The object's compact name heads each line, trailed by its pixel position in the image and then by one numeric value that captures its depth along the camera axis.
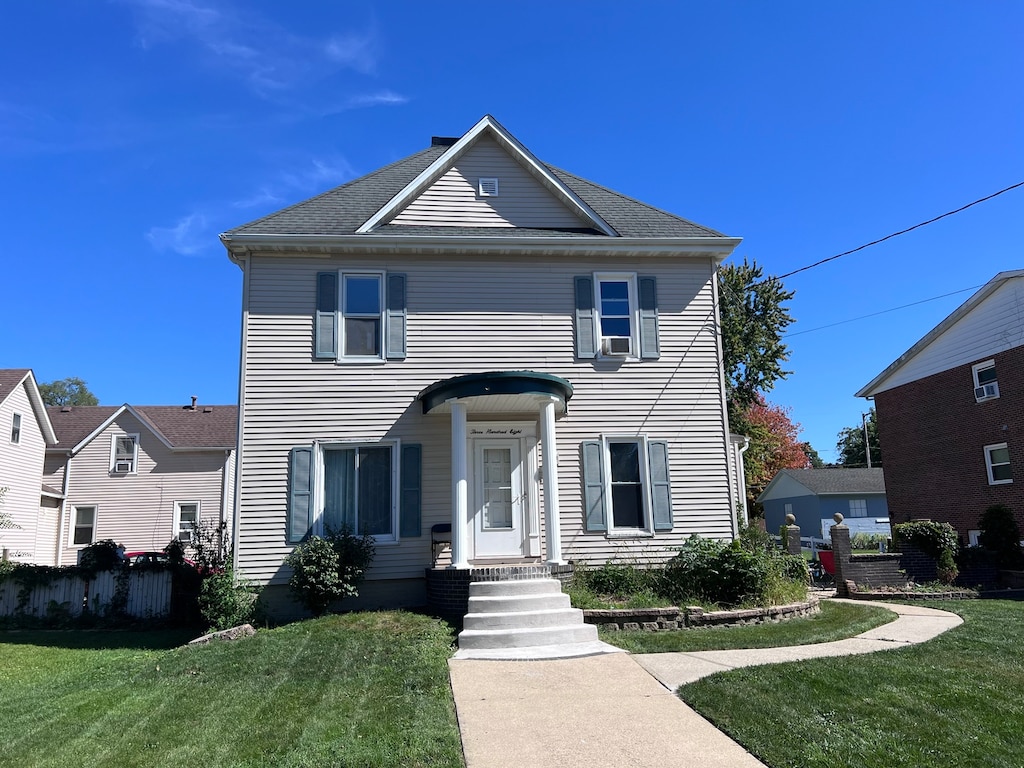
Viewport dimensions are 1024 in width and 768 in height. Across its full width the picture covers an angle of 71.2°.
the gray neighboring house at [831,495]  35.38
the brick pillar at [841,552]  14.41
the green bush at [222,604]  10.38
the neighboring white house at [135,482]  25.23
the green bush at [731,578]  10.15
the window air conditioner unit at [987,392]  20.53
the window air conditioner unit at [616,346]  12.70
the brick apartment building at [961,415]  19.88
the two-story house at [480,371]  11.52
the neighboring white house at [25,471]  21.48
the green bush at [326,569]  10.38
